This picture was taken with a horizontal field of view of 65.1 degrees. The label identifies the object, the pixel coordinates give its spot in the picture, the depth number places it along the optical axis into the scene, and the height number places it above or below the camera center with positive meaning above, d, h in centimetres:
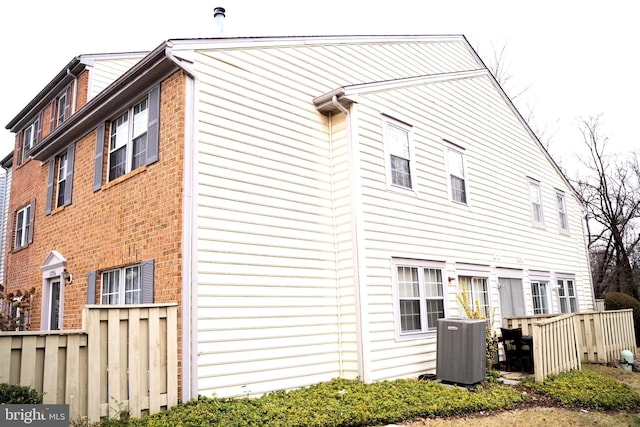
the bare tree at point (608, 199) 2950 +547
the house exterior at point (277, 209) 758 +176
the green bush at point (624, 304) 1811 -49
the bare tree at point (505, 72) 2828 +1238
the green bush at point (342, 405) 609 -141
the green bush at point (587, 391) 805 -165
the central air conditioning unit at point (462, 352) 875 -97
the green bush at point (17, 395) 485 -79
